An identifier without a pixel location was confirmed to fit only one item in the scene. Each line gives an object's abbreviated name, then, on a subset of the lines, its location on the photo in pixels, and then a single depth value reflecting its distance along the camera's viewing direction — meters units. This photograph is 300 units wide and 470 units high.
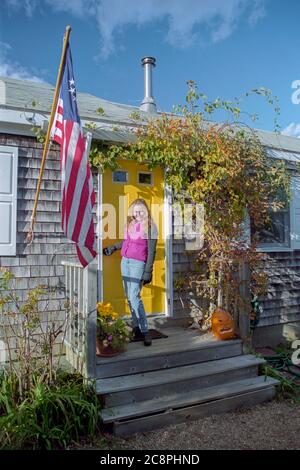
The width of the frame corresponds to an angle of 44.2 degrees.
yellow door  4.70
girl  4.04
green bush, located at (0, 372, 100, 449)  2.81
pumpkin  4.28
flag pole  3.20
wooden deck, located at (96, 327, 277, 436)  3.27
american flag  3.13
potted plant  3.64
